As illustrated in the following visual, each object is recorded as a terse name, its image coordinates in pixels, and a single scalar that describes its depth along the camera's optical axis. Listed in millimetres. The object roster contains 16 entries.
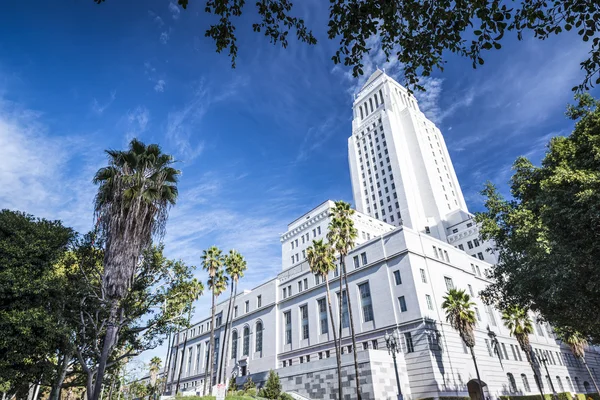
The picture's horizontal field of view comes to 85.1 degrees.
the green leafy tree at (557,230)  14164
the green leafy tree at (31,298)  16031
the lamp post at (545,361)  44638
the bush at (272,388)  35906
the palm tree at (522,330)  38094
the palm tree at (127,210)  13422
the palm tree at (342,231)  33719
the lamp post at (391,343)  27848
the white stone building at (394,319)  33750
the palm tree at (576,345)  45438
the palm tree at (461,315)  31625
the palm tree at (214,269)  44969
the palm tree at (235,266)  45500
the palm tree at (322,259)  35781
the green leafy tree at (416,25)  5668
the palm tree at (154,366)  73556
